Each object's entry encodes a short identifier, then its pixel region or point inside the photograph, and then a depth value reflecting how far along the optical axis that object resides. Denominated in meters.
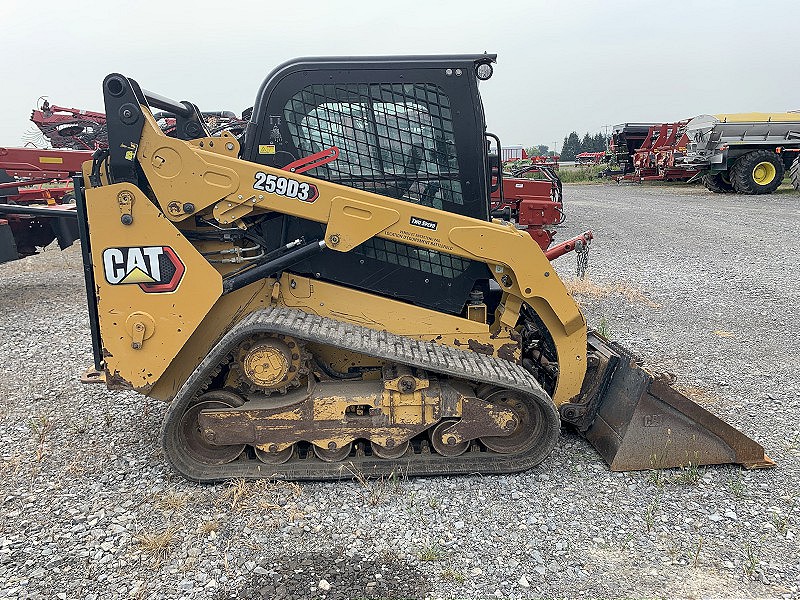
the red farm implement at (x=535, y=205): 10.00
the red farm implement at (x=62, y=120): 12.79
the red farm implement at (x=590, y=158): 44.49
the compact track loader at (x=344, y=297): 3.98
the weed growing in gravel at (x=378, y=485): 3.91
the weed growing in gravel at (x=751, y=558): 3.23
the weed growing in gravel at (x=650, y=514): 3.65
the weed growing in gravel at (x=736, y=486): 3.93
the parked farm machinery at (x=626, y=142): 31.57
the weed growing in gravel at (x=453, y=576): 3.21
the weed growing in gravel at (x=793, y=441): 4.57
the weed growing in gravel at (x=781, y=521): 3.57
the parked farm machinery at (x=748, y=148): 22.64
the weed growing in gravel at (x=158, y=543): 3.40
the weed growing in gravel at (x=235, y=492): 3.86
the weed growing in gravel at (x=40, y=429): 4.67
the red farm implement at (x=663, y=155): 25.70
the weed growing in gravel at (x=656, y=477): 4.07
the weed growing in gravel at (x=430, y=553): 3.36
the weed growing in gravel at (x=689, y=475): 4.07
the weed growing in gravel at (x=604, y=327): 7.21
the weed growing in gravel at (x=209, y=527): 3.59
